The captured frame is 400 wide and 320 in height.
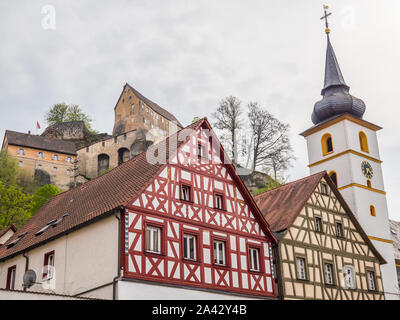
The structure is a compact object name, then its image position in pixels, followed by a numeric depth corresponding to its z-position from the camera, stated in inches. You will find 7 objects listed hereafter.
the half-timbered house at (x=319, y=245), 1072.2
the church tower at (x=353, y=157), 1456.7
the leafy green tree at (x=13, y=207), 1746.1
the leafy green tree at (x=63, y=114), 4109.3
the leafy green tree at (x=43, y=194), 2302.4
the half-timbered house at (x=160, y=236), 824.9
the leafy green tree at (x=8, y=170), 2726.4
